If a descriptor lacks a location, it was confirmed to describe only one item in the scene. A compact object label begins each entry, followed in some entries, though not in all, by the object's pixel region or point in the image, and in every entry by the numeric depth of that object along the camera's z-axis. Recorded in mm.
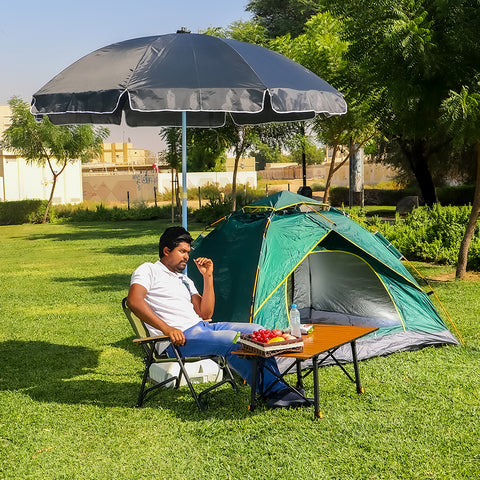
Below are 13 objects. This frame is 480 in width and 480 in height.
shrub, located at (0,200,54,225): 30000
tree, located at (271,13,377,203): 16266
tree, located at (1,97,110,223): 27484
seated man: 5277
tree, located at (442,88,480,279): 9398
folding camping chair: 5250
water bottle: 5145
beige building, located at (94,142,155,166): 97988
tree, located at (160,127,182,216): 24058
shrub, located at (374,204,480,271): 13537
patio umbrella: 5531
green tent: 6656
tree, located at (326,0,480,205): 9750
